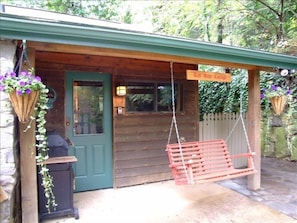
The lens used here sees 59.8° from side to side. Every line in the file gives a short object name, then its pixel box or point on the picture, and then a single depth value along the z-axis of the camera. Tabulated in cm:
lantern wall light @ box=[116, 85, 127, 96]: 415
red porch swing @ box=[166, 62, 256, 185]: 308
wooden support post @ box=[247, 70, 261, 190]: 403
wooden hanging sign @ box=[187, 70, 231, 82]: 345
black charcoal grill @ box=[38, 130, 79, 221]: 301
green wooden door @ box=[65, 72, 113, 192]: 401
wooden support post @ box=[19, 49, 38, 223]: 249
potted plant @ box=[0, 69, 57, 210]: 203
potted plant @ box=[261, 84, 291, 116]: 369
